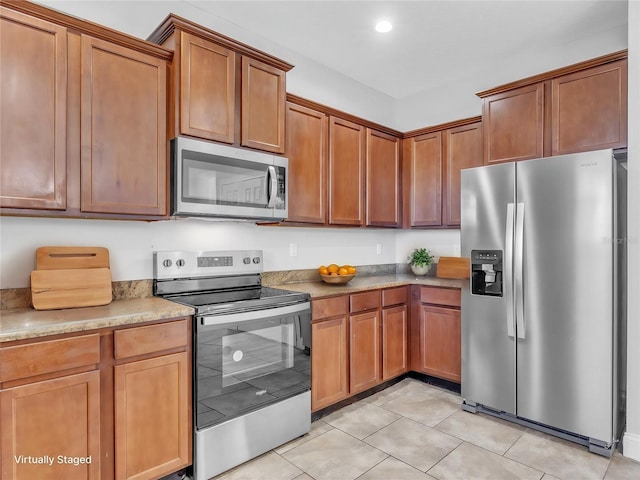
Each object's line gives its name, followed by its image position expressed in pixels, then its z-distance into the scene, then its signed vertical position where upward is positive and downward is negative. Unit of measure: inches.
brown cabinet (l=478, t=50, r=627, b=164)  102.5 +37.4
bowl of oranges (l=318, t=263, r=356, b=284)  125.8 -11.2
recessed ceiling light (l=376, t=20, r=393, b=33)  113.7 +64.7
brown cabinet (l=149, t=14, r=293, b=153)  88.0 +37.9
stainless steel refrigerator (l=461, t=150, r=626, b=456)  92.0 -13.8
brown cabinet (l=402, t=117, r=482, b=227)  140.8 +28.2
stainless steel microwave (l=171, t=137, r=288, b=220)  88.4 +14.8
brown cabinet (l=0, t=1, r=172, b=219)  69.9 +24.5
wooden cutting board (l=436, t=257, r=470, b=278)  114.7 -8.2
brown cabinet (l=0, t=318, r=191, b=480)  60.9 -29.2
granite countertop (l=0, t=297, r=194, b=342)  61.8 -14.0
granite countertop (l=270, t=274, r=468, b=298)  113.9 -14.7
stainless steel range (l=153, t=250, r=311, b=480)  81.8 -27.5
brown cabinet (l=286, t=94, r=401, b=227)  119.3 +25.0
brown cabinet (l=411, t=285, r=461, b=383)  127.3 -31.5
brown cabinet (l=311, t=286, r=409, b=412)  108.9 -32.1
